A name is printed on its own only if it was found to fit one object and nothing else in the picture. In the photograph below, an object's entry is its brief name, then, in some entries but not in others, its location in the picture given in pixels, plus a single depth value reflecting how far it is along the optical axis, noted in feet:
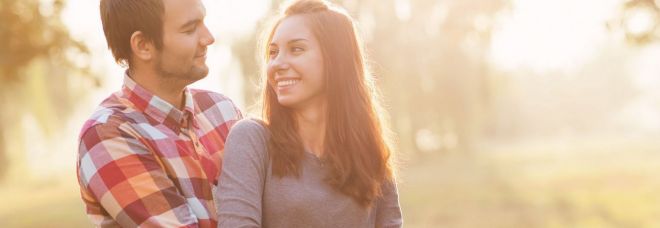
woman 8.54
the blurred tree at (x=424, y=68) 64.03
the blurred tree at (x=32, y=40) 32.32
